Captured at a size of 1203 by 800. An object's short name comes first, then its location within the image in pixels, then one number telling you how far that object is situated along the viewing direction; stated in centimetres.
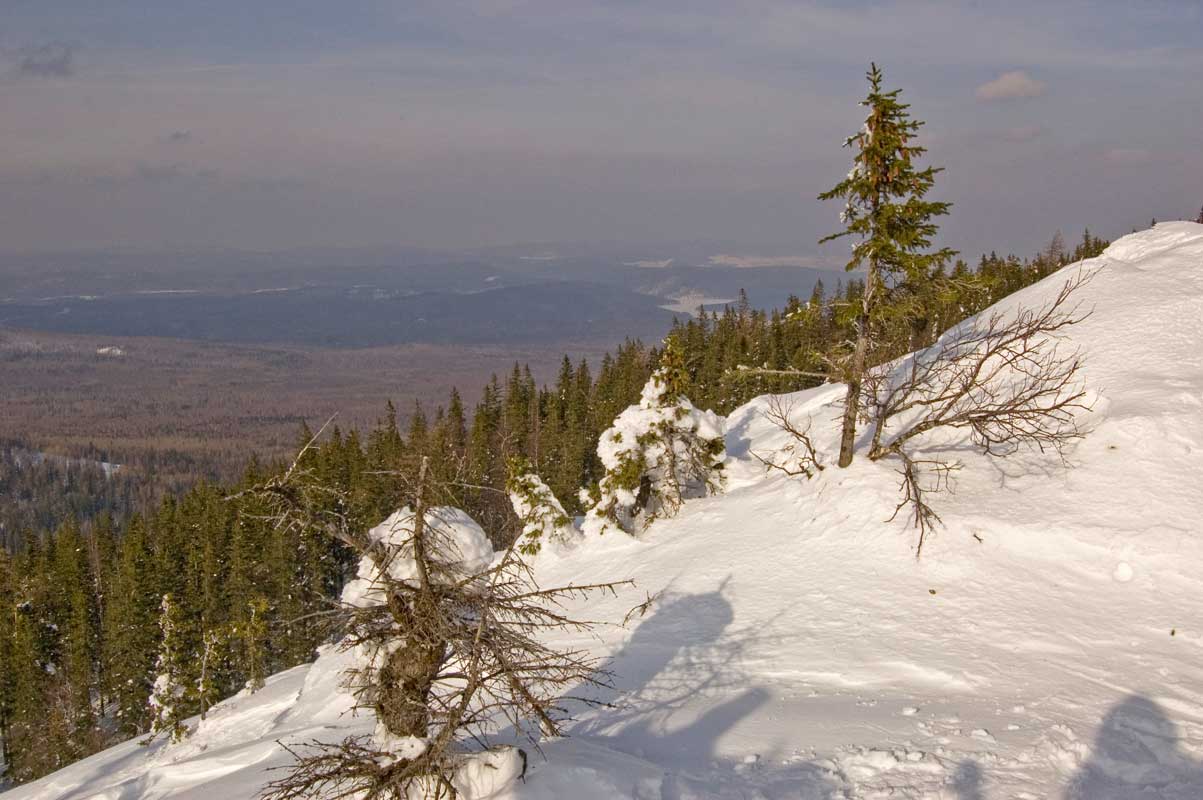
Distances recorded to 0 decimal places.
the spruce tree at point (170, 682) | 3106
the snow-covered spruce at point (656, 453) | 2309
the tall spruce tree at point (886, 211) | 1487
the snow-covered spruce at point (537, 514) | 2472
